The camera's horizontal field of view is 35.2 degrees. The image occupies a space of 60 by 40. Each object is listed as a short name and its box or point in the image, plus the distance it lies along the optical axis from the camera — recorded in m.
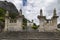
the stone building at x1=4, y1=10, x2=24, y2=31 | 10.81
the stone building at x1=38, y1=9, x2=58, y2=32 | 10.48
